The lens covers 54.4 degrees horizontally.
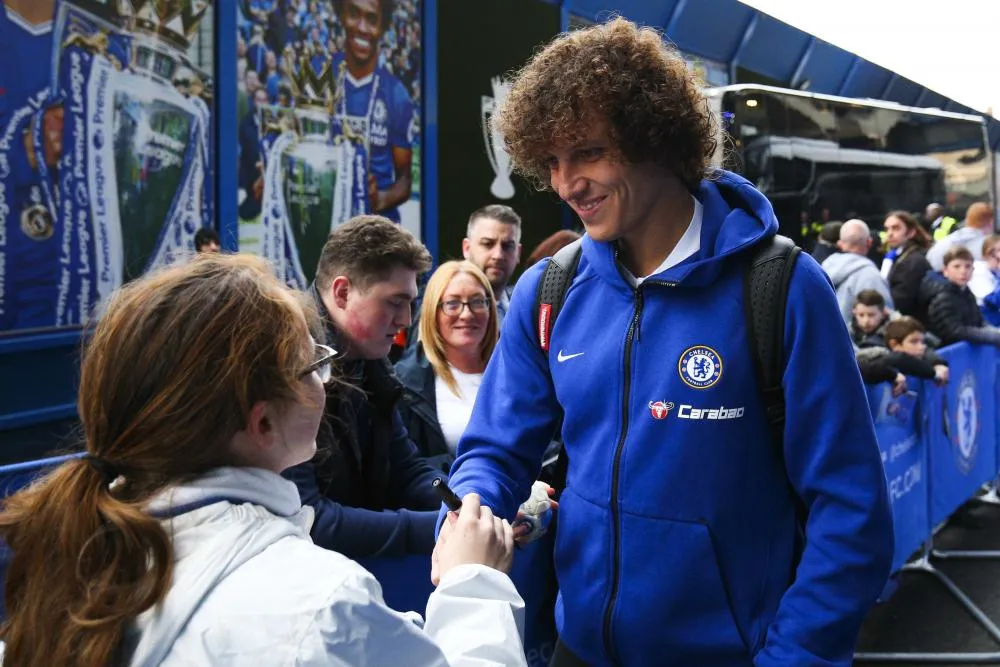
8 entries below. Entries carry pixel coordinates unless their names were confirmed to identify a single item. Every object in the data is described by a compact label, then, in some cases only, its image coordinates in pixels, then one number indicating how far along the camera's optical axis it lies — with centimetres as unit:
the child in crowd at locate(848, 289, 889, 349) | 659
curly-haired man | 176
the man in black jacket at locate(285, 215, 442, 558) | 280
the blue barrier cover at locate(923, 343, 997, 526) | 559
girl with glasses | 119
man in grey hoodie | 780
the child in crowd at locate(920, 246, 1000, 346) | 732
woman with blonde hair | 363
